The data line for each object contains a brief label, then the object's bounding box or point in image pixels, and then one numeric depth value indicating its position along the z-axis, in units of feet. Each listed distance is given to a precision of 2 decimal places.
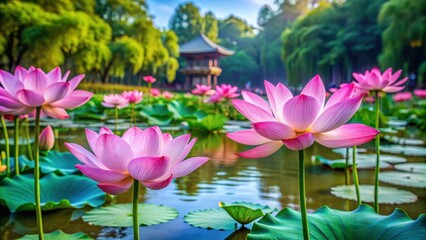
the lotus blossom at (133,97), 9.05
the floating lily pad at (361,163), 6.17
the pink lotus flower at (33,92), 2.55
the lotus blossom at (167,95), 19.55
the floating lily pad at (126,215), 3.57
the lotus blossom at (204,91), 14.57
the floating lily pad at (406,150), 8.29
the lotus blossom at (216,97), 13.00
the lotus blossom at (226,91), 12.65
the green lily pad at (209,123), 12.20
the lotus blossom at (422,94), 20.05
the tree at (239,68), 86.58
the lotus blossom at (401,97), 20.81
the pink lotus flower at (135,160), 1.78
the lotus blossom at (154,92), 18.69
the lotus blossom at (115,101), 7.77
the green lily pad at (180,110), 14.37
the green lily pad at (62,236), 2.70
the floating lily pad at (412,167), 6.31
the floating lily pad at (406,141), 10.31
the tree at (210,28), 98.47
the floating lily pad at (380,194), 4.47
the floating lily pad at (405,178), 5.26
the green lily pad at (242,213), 3.21
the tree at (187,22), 90.38
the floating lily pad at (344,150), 7.73
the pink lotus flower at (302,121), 1.85
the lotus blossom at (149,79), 15.28
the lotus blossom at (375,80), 4.06
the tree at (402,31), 33.04
